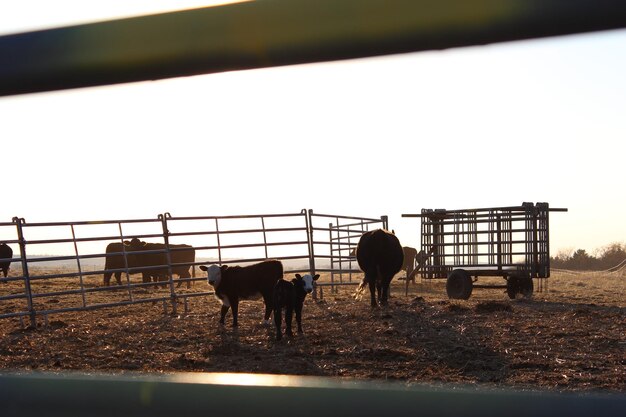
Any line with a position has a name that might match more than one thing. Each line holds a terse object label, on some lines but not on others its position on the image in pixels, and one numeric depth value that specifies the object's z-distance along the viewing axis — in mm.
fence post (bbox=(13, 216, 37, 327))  10198
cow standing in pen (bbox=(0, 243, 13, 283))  23616
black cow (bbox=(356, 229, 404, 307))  11531
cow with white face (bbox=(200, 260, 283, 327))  9578
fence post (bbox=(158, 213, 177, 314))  11867
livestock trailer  14281
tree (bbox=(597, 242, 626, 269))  39525
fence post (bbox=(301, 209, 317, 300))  14094
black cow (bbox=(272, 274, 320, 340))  8156
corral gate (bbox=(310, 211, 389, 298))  14814
